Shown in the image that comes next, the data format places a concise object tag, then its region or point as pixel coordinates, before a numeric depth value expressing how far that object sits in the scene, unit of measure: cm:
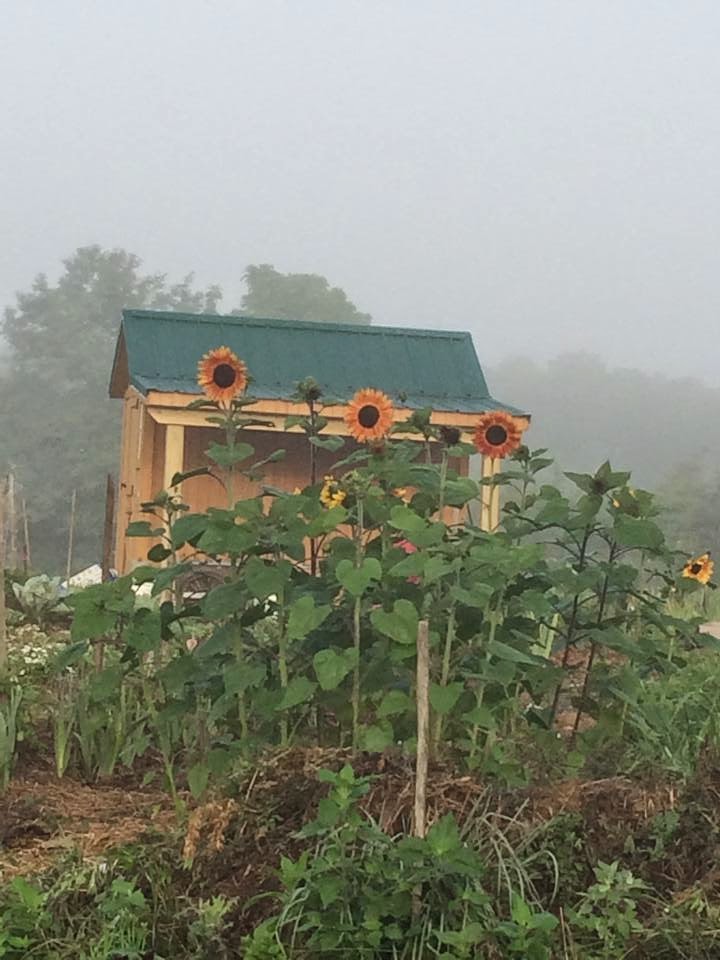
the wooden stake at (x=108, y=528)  1077
